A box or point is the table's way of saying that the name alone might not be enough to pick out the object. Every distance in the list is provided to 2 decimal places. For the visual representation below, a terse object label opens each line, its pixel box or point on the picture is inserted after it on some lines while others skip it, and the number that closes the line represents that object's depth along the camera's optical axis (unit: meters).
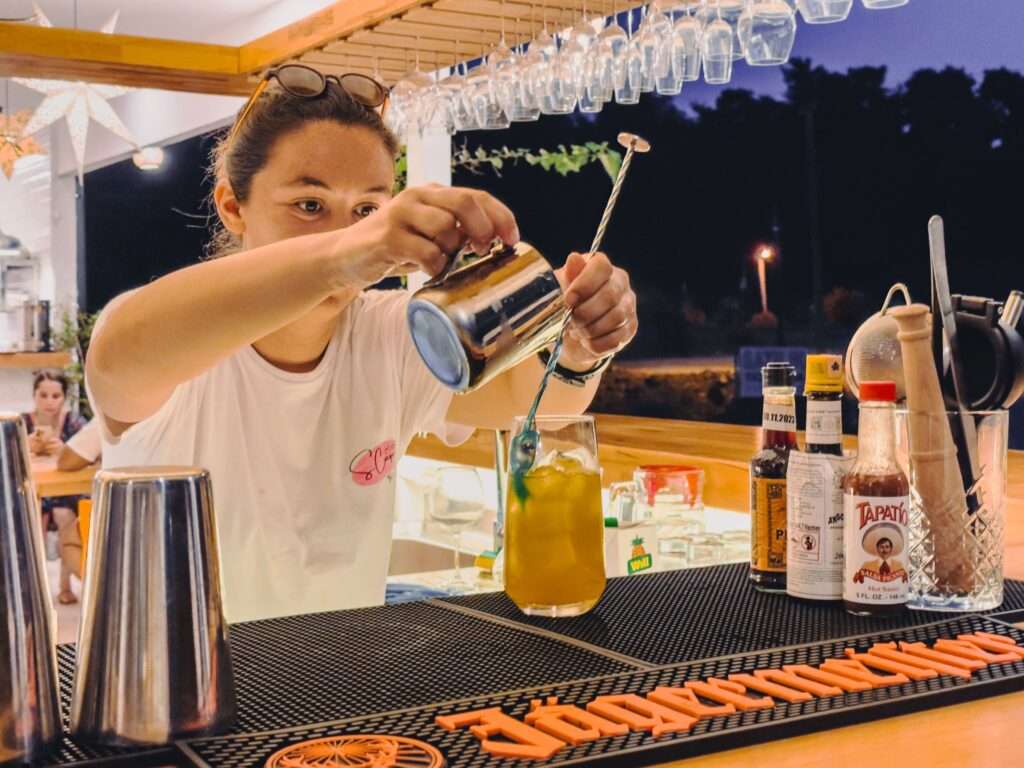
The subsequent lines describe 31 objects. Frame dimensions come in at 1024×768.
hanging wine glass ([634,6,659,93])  2.49
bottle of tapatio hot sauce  1.17
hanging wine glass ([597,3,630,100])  2.58
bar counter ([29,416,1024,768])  0.85
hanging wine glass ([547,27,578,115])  2.68
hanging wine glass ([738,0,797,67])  2.24
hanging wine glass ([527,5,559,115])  2.71
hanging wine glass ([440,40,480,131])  3.02
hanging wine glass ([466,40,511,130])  2.93
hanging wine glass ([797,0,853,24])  2.06
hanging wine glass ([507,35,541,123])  2.79
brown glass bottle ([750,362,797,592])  1.30
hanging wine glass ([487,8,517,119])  2.80
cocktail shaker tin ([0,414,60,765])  0.82
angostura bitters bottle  1.24
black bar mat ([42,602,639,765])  0.93
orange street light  4.47
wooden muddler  1.25
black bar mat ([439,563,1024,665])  1.10
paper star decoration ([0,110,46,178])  6.07
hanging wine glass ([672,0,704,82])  2.40
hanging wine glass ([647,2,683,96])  2.45
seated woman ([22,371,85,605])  5.44
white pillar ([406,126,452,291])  4.06
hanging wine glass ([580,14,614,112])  2.61
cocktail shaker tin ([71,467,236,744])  0.85
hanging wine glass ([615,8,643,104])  2.57
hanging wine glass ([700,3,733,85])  2.37
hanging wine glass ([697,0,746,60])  2.25
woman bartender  1.53
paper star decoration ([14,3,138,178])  5.73
